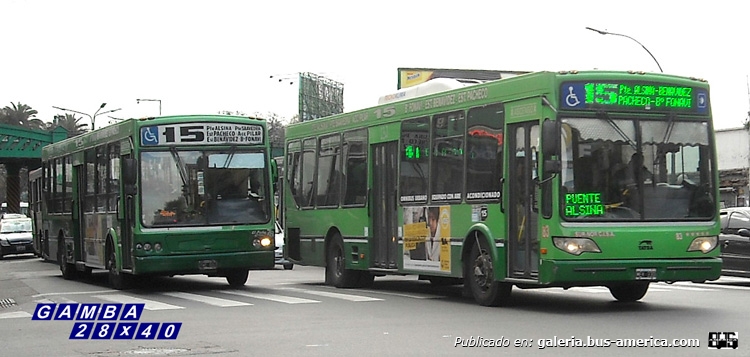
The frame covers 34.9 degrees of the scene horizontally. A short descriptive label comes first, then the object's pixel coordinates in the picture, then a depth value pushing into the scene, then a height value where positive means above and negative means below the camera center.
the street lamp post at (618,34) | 31.48 +4.39
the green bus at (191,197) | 20.19 +0.14
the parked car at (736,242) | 21.59 -0.83
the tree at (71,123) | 93.44 +6.65
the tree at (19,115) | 88.62 +6.95
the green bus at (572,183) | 14.59 +0.20
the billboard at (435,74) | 65.44 +7.19
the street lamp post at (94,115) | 67.71 +5.27
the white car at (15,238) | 45.25 -1.14
